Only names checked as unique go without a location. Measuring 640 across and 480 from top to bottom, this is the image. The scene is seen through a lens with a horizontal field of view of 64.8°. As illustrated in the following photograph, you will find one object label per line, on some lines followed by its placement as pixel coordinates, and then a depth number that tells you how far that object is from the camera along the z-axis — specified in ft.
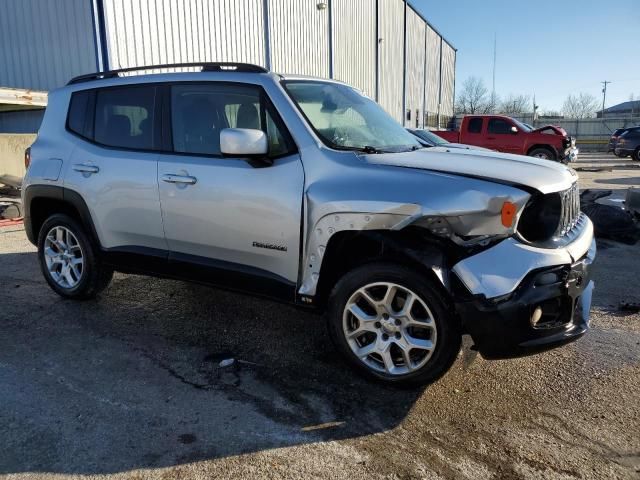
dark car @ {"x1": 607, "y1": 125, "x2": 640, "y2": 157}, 80.94
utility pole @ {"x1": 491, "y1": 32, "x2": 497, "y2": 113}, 209.71
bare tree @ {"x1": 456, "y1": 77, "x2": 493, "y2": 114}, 223.92
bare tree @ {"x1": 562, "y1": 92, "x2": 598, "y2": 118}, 272.10
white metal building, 36.24
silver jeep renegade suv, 8.98
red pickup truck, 58.39
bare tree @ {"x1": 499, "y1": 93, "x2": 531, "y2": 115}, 242.17
